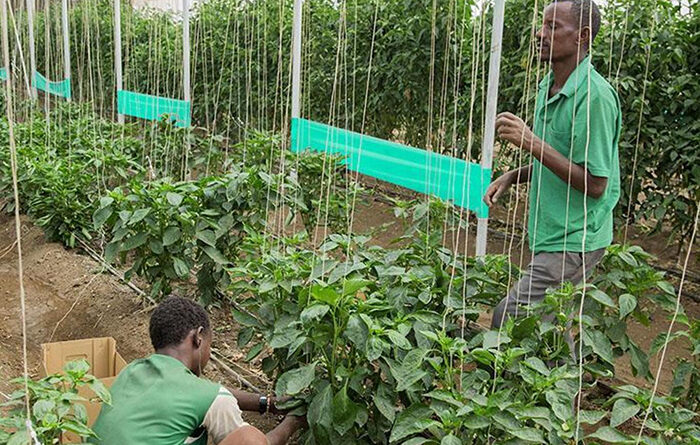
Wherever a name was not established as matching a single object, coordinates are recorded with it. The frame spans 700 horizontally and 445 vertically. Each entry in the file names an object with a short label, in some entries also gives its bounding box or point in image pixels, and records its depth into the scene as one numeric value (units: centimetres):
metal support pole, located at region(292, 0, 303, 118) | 482
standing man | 233
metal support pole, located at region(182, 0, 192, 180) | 611
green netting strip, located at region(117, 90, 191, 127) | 623
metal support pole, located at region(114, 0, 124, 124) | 761
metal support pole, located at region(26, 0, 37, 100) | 840
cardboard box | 281
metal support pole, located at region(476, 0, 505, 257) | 325
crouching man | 199
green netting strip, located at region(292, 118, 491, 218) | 364
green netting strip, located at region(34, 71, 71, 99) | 852
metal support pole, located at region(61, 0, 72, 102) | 791
